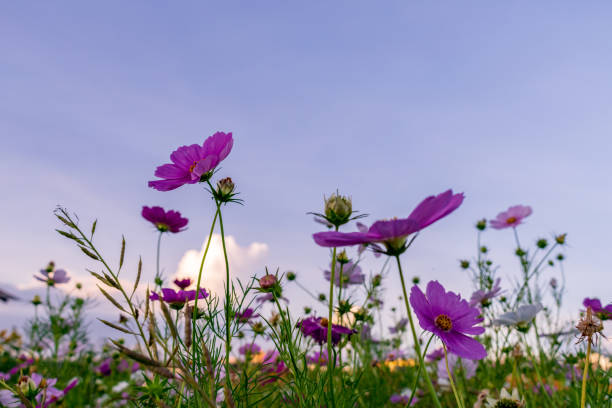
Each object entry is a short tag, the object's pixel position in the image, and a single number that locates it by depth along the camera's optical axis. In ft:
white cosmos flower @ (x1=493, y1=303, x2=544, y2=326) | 2.09
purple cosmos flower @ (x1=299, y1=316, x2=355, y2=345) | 1.87
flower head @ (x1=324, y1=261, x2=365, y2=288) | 2.96
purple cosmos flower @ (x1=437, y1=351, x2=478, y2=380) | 3.01
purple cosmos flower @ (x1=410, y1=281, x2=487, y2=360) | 1.38
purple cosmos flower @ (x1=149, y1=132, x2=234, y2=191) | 1.48
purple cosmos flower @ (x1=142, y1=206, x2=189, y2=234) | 2.30
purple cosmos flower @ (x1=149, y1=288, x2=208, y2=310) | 1.68
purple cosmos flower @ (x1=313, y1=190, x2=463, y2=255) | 1.13
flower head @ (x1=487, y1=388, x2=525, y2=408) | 1.69
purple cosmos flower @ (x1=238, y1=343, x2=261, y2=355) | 2.98
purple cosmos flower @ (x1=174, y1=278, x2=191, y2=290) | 2.02
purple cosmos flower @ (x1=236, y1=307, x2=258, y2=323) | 1.71
